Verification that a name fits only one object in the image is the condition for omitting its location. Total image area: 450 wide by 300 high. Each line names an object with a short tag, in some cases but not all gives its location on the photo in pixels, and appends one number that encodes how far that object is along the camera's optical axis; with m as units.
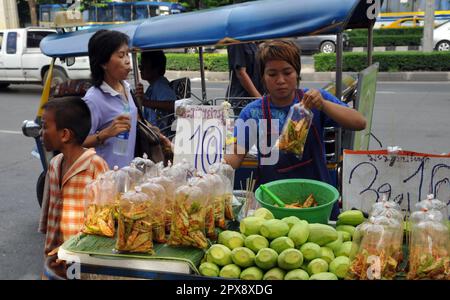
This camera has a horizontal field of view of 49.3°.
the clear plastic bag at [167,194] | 1.99
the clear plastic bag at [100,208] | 2.00
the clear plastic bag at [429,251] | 1.60
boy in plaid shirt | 2.27
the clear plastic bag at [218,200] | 2.06
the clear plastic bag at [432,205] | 1.83
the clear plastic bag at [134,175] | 2.15
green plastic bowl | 2.00
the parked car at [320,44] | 21.34
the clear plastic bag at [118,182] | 2.08
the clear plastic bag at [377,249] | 1.64
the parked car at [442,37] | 17.50
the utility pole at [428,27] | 14.10
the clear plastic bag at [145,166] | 2.31
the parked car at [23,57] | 13.56
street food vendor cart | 3.33
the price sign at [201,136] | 3.05
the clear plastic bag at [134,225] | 1.83
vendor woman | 2.47
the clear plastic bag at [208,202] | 1.95
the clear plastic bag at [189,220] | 1.87
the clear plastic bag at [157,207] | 1.91
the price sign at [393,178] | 2.21
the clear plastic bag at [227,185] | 2.18
